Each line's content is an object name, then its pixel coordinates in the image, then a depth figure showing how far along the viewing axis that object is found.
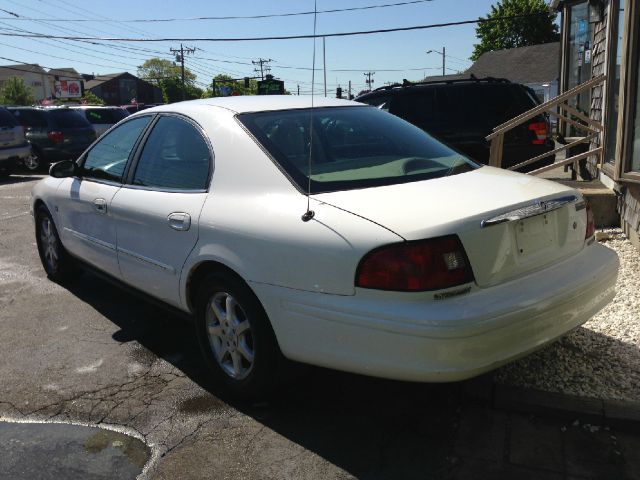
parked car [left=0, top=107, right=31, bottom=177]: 14.65
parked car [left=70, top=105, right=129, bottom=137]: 19.98
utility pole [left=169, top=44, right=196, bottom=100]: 79.94
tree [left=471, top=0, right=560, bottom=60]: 56.69
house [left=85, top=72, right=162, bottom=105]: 107.69
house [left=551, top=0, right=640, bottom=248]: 6.16
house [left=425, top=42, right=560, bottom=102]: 47.06
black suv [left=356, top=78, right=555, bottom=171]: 8.88
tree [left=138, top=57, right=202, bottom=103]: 114.69
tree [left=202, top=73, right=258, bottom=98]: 71.12
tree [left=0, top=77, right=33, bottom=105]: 87.56
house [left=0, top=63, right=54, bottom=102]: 107.94
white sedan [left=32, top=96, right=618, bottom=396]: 2.68
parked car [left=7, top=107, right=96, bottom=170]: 16.30
